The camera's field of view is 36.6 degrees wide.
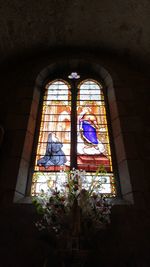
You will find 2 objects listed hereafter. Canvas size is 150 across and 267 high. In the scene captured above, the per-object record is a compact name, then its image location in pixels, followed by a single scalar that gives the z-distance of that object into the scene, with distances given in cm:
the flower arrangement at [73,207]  228
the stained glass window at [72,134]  339
